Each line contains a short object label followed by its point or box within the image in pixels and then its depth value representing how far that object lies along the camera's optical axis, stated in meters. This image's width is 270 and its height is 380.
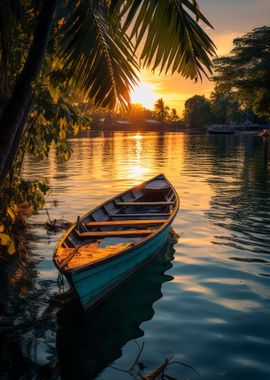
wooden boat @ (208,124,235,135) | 103.51
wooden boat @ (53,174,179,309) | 6.48
